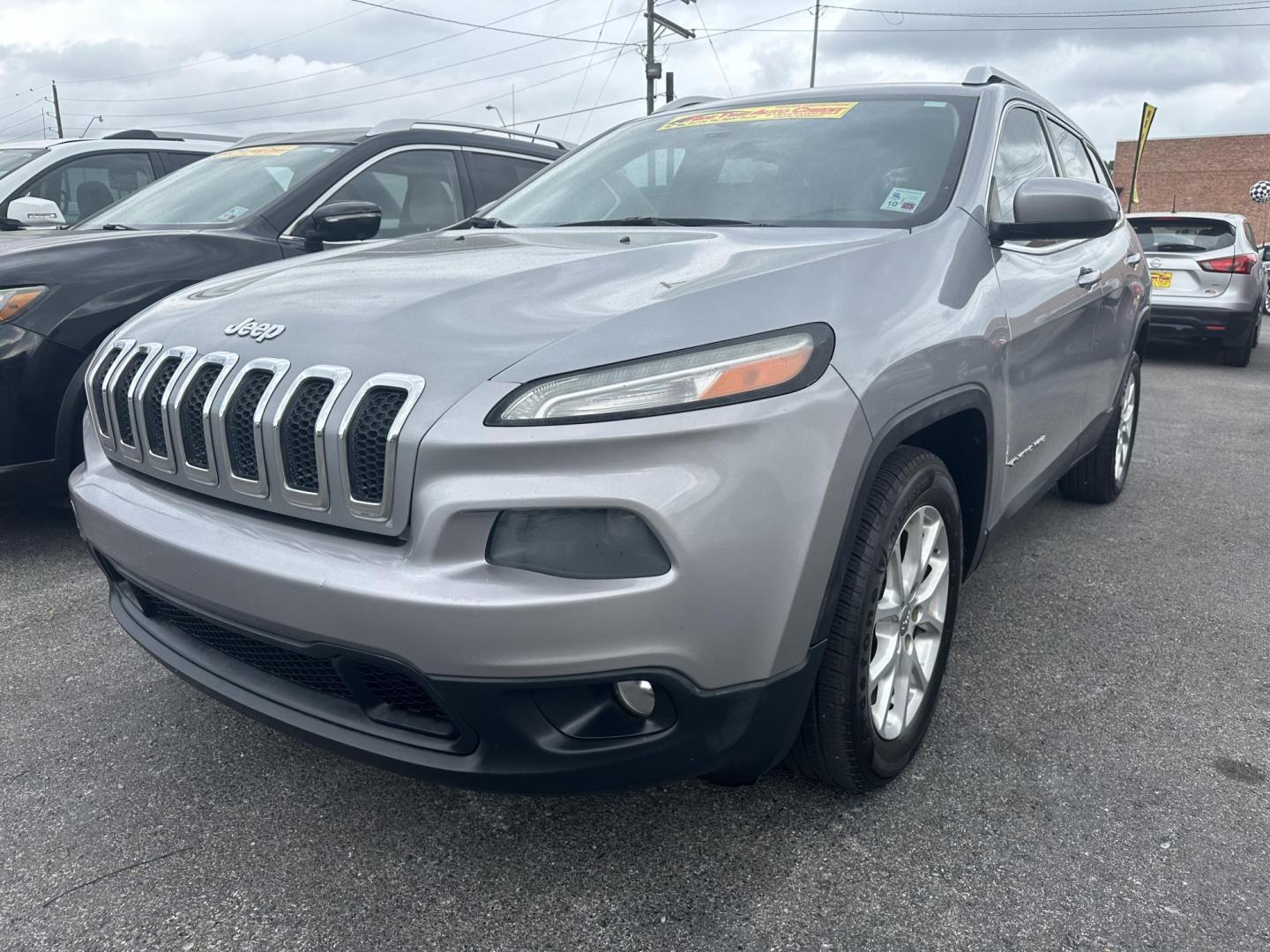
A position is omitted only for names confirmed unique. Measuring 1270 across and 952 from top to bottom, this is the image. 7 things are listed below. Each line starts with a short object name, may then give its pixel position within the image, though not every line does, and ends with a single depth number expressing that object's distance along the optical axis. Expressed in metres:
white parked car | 6.15
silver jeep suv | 1.64
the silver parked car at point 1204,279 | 9.55
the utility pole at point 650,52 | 23.20
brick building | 42.91
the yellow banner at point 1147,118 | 21.41
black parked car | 3.53
